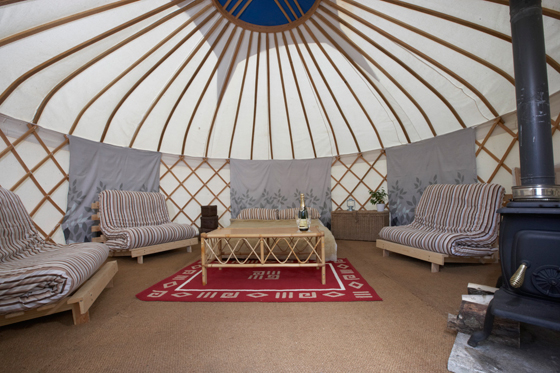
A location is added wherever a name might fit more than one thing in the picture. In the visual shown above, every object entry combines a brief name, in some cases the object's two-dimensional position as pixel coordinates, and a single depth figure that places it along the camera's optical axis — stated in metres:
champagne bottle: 2.24
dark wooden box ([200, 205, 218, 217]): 4.17
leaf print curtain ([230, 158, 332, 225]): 4.70
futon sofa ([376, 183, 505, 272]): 2.32
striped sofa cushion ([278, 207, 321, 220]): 4.39
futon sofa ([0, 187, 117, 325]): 1.23
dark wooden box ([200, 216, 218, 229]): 4.12
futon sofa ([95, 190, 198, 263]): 2.92
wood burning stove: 1.09
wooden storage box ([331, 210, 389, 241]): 4.05
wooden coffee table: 2.01
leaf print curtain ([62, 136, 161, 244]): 3.23
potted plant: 4.13
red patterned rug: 1.80
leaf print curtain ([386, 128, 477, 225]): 3.33
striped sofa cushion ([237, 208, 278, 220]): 4.38
